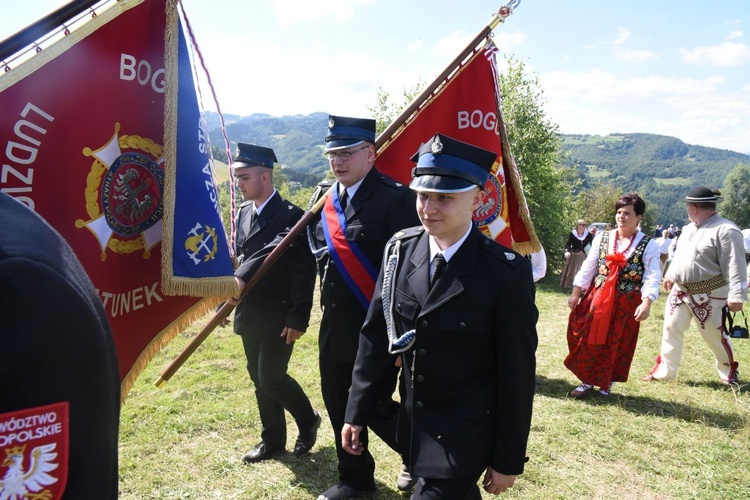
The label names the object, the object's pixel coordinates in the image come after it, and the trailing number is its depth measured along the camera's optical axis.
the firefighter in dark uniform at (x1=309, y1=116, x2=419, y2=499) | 3.31
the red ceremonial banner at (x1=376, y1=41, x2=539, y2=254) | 4.20
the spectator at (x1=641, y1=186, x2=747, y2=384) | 5.54
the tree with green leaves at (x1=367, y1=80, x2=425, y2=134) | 20.69
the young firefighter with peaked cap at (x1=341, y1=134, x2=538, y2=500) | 2.19
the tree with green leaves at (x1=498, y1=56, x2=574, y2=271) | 16.45
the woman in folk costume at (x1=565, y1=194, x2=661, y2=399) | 5.29
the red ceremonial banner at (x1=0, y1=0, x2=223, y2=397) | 1.86
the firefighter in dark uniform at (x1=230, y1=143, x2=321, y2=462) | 3.86
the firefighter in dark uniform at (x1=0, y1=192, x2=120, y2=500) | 0.63
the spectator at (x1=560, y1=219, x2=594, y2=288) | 14.09
